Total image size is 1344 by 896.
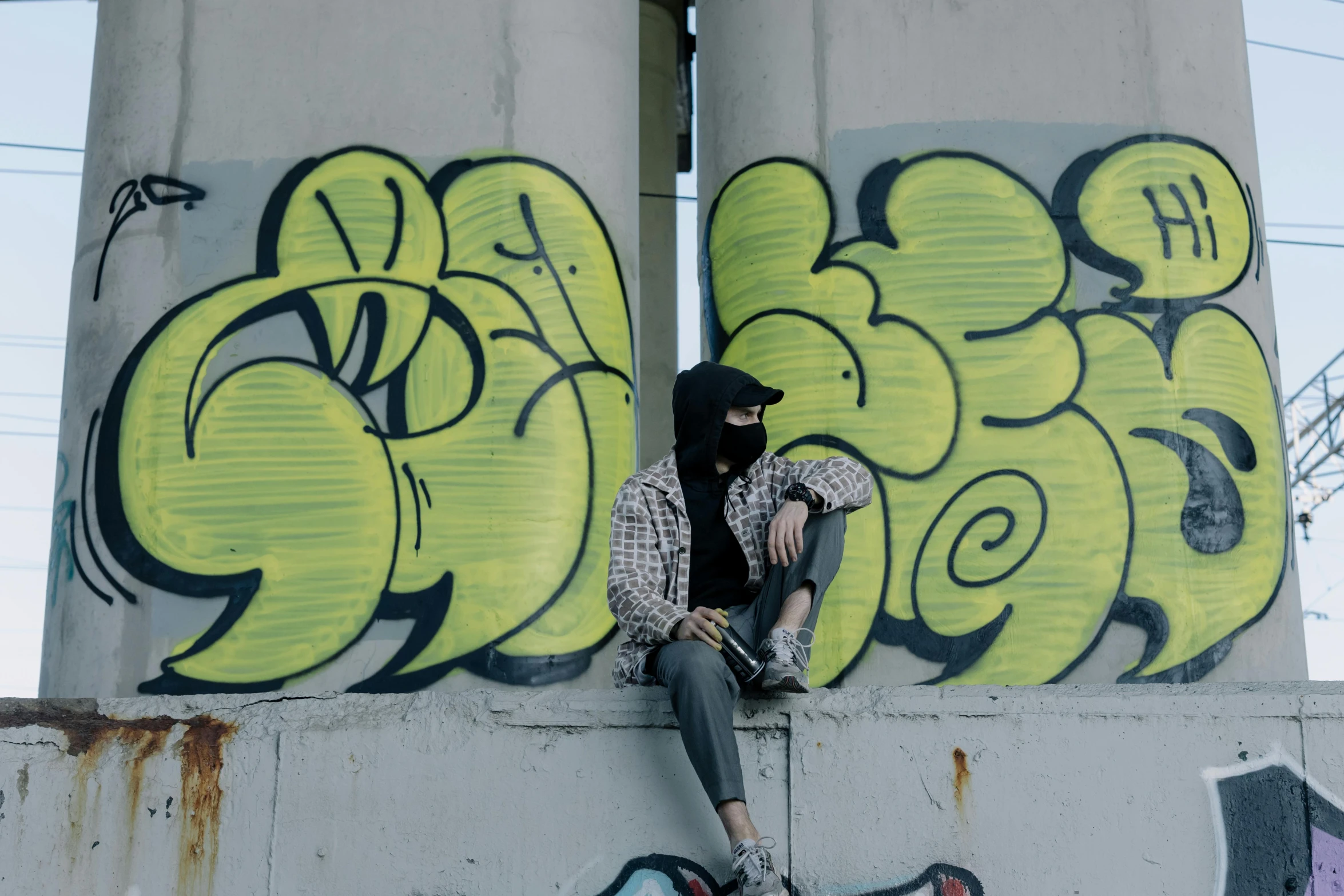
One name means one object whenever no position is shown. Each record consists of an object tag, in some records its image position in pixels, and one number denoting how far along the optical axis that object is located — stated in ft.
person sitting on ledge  12.32
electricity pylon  71.67
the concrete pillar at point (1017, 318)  21.71
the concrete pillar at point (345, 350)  21.07
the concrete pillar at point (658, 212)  38.86
